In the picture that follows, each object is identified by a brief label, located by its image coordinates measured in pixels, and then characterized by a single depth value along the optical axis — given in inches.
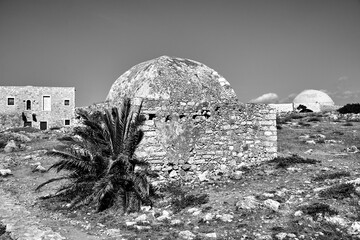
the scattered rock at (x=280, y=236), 227.3
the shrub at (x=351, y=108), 1487.5
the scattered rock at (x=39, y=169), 526.6
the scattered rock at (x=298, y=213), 261.8
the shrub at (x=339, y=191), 288.0
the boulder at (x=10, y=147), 735.5
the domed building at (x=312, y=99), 1973.4
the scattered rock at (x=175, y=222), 273.7
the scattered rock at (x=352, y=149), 569.5
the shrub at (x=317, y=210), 257.0
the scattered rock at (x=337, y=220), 243.4
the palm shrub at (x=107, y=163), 330.3
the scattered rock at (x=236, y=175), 392.2
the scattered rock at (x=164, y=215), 288.5
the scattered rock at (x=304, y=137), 716.7
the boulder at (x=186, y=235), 240.1
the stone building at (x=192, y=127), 402.0
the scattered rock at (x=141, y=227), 267.1
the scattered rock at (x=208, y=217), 271.6
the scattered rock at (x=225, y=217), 267.1
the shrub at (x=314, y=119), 1045.8
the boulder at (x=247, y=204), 283.7
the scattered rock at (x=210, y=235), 238.3
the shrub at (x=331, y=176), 354.9
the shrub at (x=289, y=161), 413.0
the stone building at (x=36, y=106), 1590.8
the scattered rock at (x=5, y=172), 511.7
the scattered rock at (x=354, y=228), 232.8
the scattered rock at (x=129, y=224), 276.7
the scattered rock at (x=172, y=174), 407.2
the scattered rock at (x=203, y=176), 401.2
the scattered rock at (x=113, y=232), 259.1
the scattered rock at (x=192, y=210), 295.3
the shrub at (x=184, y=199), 311.9
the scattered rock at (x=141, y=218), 288.2
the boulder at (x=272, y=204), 279.0
